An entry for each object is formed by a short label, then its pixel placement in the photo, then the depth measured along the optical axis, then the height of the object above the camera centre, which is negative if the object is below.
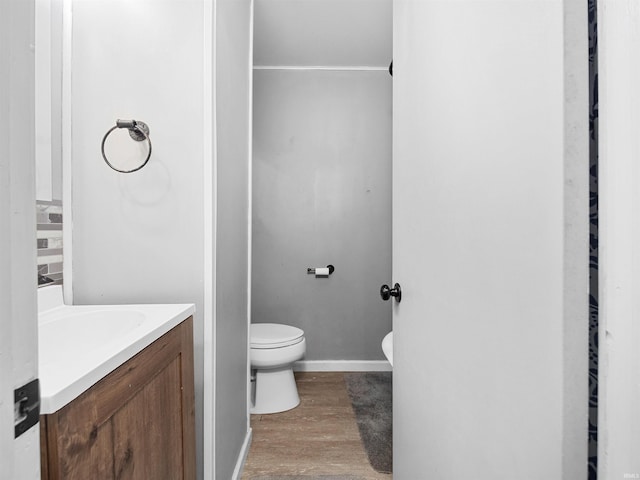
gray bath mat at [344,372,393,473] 1.73 -1.06
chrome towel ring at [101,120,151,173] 1.13 +0.35
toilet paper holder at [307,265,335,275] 2.73 -0.25
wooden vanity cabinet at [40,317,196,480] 0.56 -0.37
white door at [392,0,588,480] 0.42 +0.00
